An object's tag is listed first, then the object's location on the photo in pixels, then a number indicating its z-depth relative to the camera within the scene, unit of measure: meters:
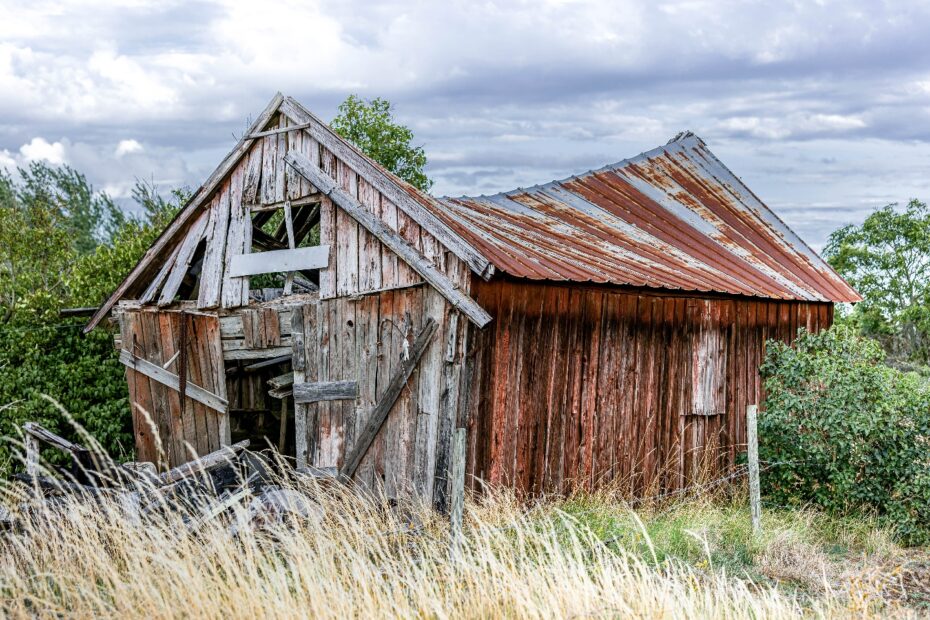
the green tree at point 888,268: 24.55
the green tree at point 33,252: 20.39
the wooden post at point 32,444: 10.95
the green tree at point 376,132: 24.77
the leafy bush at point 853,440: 10.93
